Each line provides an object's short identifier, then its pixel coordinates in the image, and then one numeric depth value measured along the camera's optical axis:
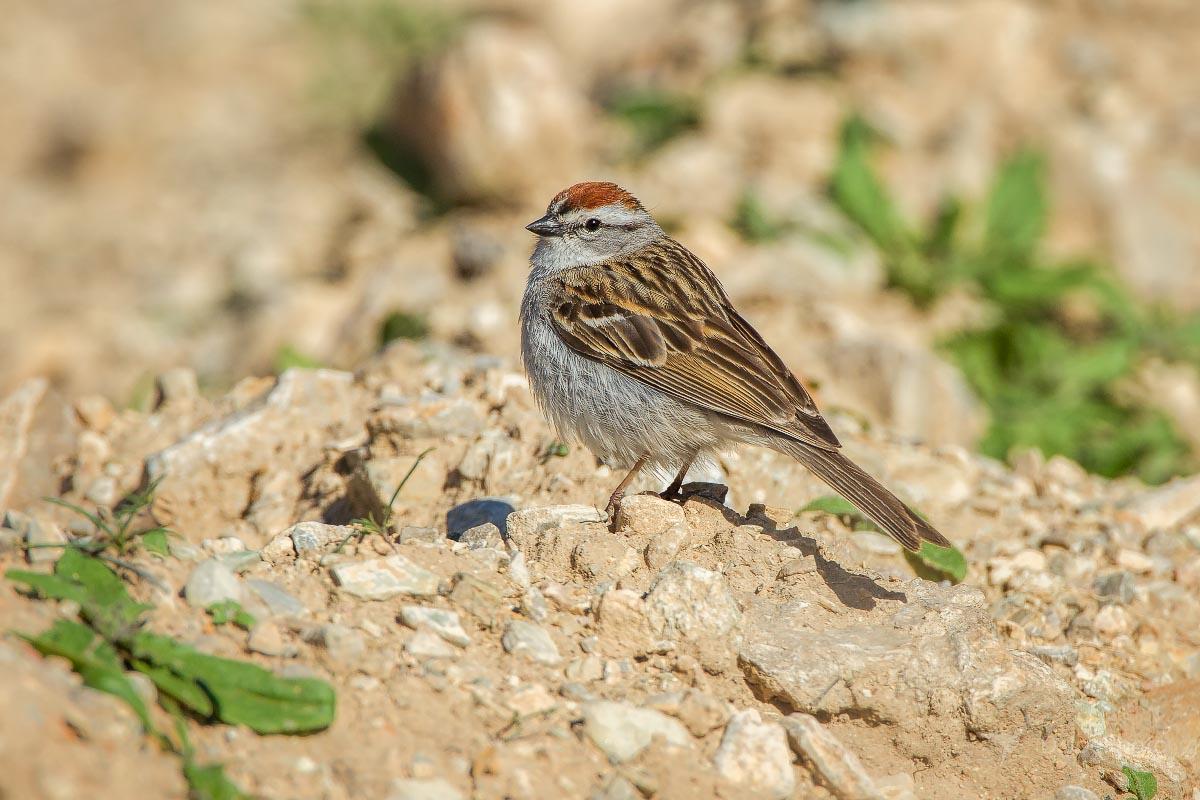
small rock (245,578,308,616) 7.76
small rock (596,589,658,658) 8.30
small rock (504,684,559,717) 7.46
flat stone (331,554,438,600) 8.09
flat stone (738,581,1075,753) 8.29
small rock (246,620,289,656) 7.37
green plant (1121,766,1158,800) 8.56
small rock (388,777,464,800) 6.65
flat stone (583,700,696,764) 7.31
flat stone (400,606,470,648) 7.91
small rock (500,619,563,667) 7.96
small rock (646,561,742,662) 8.34
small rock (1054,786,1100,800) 8.37
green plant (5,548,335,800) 6.66
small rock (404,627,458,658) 7.70
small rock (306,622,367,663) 7.39
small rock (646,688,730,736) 7.65
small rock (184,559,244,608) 7.55
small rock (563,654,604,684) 7.93
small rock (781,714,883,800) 7.63
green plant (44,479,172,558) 7.58
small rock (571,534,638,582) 8.80
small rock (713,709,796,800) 7.45
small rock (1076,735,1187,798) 8.70
